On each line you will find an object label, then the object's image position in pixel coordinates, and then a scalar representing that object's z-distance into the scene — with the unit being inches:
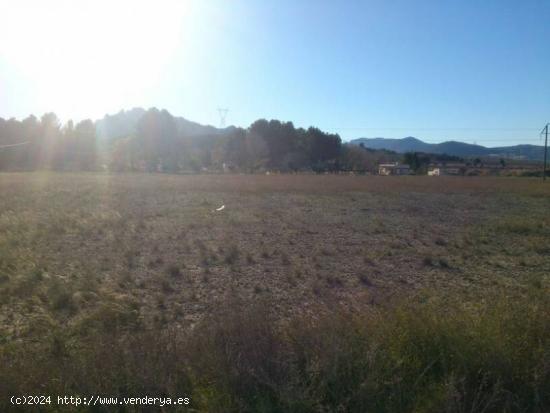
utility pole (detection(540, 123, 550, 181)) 3996.6
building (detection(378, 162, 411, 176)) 5659.5
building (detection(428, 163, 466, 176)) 5429.6
